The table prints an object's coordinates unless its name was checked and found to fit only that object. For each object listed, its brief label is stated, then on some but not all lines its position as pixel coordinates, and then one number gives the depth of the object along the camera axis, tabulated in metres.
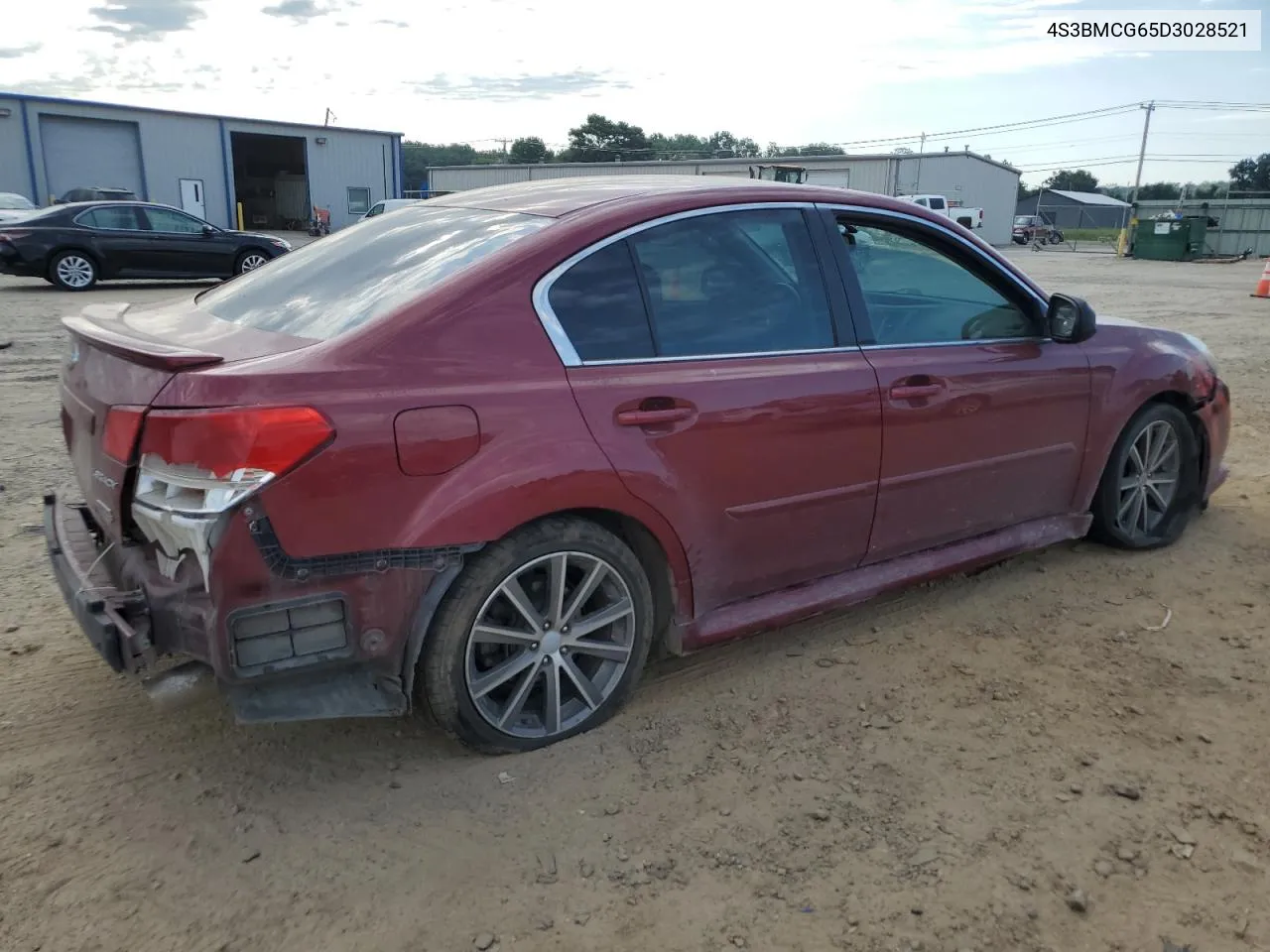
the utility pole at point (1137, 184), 36.34
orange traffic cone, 18.45
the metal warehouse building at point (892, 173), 45.78
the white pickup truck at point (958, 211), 36.81
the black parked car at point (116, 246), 14.45
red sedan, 2.43
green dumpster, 33.56
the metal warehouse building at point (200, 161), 32.16
